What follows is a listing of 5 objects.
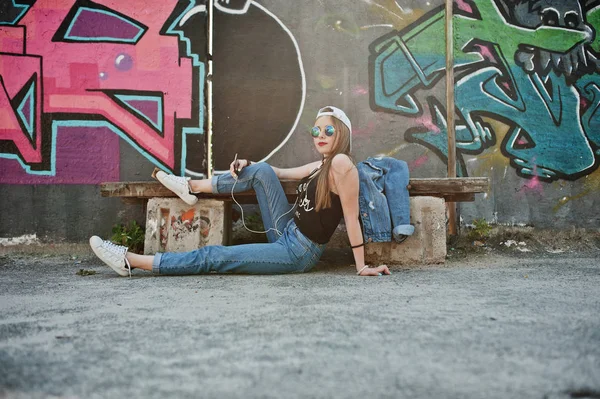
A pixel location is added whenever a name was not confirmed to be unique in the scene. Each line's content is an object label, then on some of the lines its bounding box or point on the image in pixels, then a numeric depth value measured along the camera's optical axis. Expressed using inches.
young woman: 134.6
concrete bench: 158.7
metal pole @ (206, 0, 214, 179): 204.5
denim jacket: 149.0
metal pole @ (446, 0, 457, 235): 198.8
